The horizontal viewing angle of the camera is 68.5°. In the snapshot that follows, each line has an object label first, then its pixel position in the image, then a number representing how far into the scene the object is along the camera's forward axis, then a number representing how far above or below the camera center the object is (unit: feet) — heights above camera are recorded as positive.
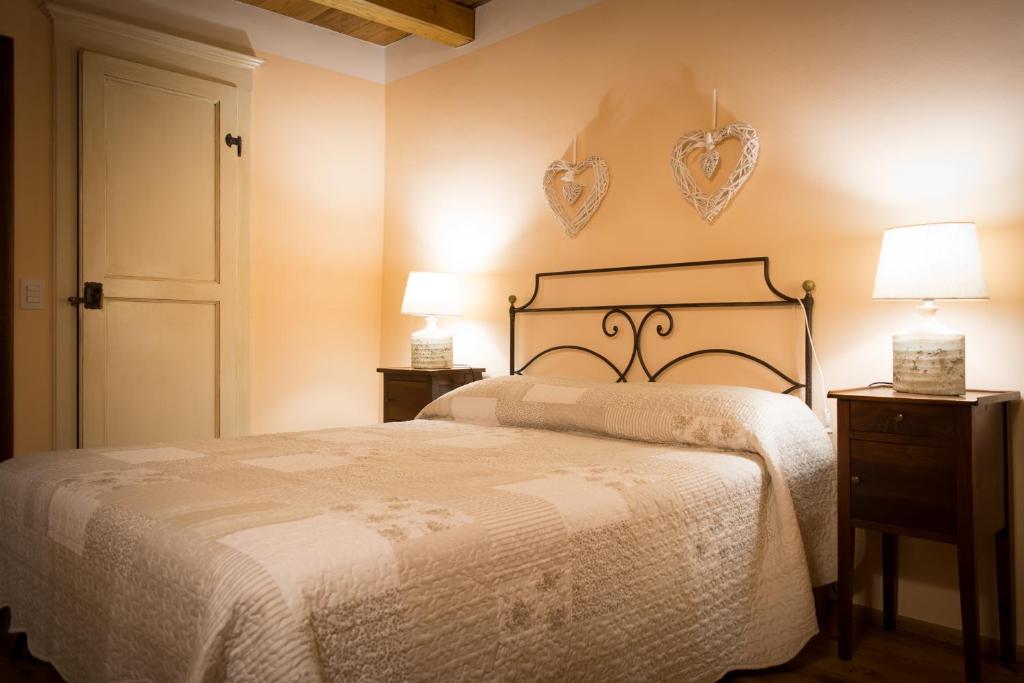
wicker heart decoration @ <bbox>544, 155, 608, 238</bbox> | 10.31 +2.21
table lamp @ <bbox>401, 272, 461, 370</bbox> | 11.57 +0.58
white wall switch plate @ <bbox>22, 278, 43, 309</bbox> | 10.03 +0.72
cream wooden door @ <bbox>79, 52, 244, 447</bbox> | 10.54 +1.37
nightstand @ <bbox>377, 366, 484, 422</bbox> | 11.07 -0.60
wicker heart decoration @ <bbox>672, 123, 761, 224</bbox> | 8.73 +2.17
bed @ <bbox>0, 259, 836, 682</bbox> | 3.75 -1.23
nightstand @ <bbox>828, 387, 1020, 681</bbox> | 6.07 -1.14
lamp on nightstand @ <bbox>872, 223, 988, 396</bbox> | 6.42 +0.53
